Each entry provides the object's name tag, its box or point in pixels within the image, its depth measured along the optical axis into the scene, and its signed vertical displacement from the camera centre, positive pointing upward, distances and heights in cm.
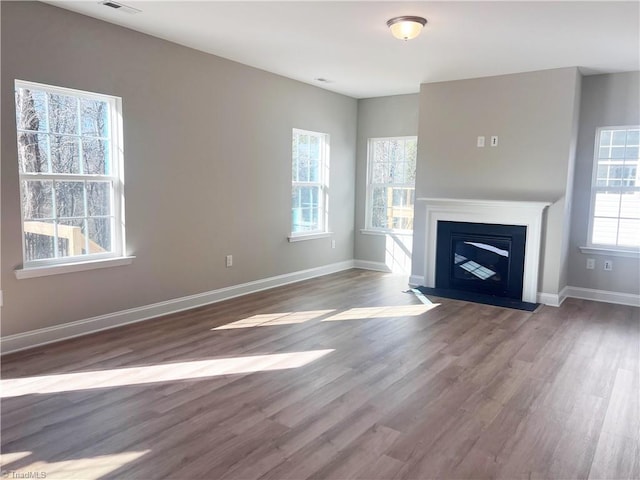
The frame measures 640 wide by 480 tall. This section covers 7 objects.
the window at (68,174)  347 +11
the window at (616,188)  507 +11
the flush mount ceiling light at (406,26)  345 +127
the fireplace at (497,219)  502 -26
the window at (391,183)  672 +16
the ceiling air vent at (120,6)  338 +136
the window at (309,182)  611 +14
